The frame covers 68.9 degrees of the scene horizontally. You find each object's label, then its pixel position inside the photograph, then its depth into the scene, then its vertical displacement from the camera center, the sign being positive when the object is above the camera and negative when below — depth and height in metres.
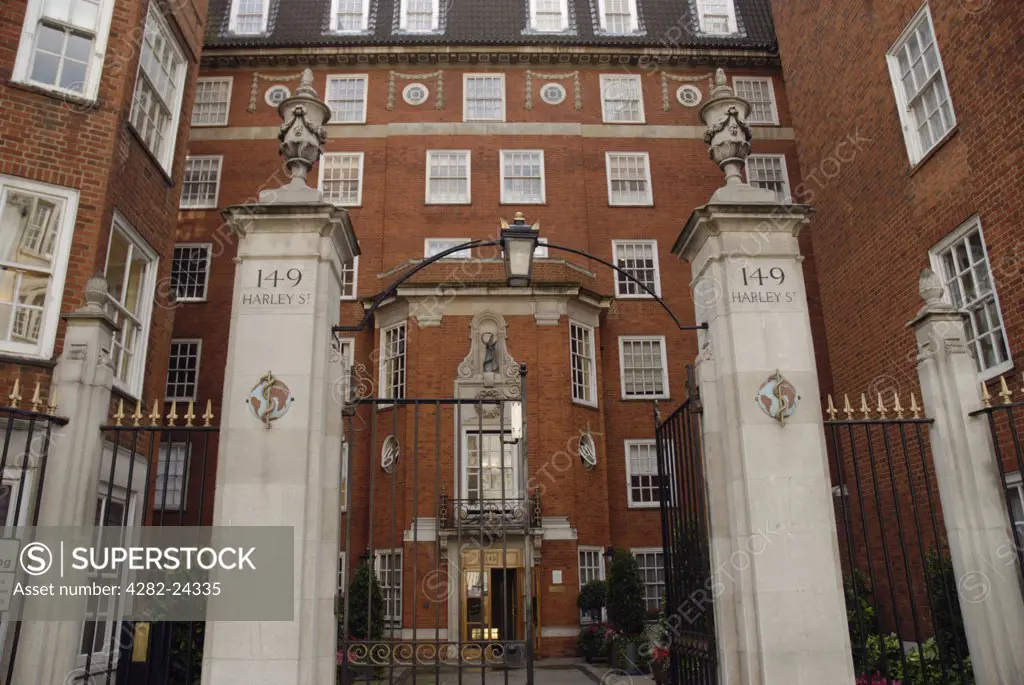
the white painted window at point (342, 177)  24.02 +12.12
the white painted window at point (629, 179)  24.39 +12.08
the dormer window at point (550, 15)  25.92 +18.35
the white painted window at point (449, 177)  23.91 +12.03
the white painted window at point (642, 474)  21.97 +2.53
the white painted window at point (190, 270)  23.33 +9.06
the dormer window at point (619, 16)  25.91 +18.30
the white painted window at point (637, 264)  23.70 +9.16
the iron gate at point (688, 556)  6.66 +0.06
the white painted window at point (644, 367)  22.73 +5.75
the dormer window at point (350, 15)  25.91 +18.48
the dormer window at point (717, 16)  26.11 +18.38
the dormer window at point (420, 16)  25.80 +18.32
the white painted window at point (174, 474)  19.58 +2.58
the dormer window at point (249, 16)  25.88 +18.48
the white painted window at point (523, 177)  23.97 +12.03
